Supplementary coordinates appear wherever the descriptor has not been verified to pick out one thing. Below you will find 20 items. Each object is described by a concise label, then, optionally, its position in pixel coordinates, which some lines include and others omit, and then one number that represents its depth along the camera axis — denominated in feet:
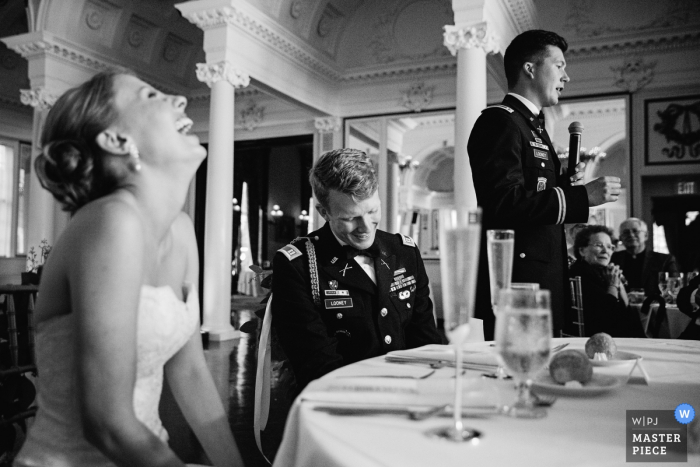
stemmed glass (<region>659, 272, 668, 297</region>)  14.23
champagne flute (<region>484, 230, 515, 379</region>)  3.53
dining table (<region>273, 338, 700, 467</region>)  2.47
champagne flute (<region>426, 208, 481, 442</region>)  2.64
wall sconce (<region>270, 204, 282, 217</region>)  40.45
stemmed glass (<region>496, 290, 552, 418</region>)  2.72
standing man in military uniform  6.90
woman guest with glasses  12.07
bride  3.17
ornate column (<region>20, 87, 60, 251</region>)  30.78
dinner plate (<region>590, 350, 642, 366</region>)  4.24
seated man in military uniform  5.80
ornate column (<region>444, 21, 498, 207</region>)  20.13
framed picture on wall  26.89
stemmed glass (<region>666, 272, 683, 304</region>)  14.10
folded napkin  4.39
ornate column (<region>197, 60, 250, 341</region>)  25.43
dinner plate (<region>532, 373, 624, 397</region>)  3.42
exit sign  27.32
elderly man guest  17.63
